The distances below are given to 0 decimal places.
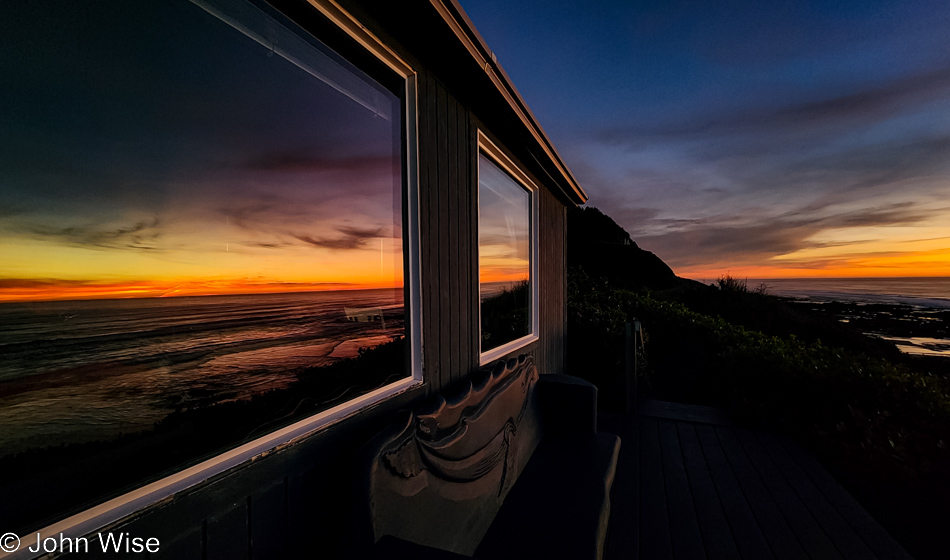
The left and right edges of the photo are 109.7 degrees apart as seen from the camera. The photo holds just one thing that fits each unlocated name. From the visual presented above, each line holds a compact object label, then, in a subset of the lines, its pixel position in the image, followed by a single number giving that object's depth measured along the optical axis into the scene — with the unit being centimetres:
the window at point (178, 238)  70
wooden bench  99
